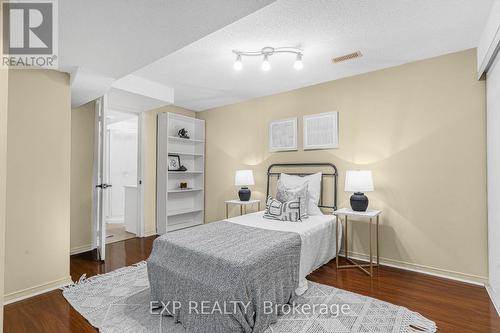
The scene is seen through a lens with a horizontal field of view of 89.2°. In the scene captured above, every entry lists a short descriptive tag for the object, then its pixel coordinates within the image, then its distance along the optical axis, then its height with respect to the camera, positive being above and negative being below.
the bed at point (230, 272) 1.71 -0.81
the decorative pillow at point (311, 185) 3.42 -0.24
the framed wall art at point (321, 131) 3.63 +0.55
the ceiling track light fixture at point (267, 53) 2.73 +1.26
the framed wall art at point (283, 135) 4.04 +0.54
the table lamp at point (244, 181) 4.23 -0.22
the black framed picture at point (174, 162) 4.84 +0.11
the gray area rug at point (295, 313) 1.92 -1.21
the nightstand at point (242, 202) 4.19 -0.58
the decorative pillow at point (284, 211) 3.06 -0.54
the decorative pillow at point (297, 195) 3.19 -0.35
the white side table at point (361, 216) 2.88 -0.67
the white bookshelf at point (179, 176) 4.60 -0.18
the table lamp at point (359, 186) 2.96 -0.21
